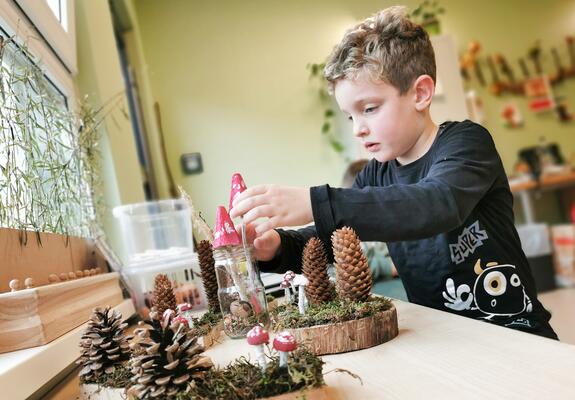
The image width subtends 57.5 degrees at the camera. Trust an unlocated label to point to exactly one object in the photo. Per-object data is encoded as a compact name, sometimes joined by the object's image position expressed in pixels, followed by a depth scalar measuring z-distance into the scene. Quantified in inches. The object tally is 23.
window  32.3
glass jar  29.9
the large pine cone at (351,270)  26.2
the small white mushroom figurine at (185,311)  32.3
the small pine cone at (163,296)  33.8
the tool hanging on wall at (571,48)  168.6
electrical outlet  58.7
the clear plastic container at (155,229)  57.7
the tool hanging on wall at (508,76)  163.9
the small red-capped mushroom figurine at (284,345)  19.2
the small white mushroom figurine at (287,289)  31.5
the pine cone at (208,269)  36.8
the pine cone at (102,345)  25.0
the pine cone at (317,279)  28.4
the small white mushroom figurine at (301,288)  27.4
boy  32.9
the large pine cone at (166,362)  18.9
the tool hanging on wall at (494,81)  162.9
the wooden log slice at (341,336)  24.6
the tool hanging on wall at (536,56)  166.9
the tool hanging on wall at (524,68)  166.4
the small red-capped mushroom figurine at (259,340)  19.6
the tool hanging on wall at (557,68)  167.6
